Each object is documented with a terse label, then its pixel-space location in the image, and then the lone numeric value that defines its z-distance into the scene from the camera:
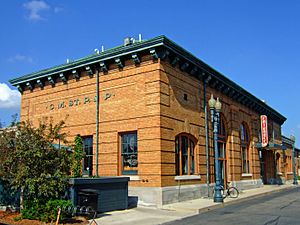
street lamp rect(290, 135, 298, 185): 41.36
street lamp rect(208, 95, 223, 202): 17.86
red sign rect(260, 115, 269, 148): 31.19
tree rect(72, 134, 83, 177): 16.53
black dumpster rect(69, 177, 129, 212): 13.06
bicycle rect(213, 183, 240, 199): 21.23
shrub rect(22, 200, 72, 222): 12.12
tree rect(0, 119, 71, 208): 12.40
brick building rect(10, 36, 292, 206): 17.00
